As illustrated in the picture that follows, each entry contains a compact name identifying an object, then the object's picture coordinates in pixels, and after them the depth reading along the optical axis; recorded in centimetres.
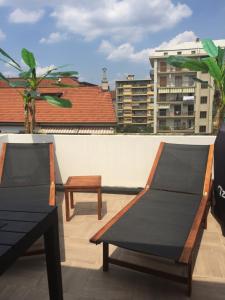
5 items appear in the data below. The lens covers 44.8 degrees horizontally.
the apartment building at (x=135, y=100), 8838
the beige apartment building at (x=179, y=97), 5431
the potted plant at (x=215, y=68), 358
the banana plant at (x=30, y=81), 448
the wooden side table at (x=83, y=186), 361
